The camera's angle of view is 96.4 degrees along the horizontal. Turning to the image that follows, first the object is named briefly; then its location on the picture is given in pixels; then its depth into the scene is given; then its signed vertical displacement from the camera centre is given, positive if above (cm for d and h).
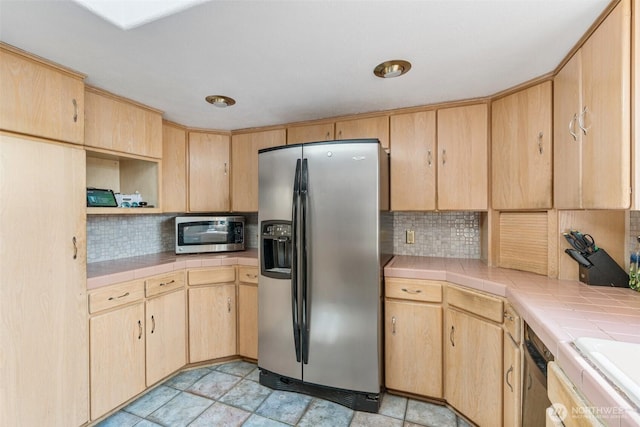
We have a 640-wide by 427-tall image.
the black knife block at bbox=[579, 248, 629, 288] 146 -31
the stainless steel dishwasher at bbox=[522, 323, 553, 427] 114 -72
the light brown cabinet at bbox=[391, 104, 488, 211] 202 +39
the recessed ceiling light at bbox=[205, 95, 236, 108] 199 +80
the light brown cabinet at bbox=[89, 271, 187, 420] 171 -83
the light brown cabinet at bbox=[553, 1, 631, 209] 105 +39
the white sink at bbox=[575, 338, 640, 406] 66 -40
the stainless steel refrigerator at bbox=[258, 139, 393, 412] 181 -35
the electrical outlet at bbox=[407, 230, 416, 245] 248 -21
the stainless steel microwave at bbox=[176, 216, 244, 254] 251 -19
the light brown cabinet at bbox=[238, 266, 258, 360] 242 -84
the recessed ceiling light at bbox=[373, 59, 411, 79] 153 +79
